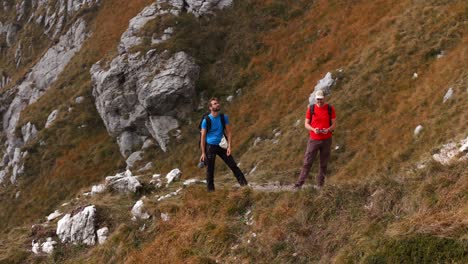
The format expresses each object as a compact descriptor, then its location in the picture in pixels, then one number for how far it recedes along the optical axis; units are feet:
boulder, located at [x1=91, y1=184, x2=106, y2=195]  55.72
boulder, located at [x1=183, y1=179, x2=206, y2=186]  52.51
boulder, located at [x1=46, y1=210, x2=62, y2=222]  52.05
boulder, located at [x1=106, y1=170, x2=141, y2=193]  52.26
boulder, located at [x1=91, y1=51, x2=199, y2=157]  106.42
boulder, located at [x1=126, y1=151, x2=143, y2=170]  107.34
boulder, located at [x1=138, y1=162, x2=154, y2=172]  102.12
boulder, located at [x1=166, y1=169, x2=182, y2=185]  56.08
